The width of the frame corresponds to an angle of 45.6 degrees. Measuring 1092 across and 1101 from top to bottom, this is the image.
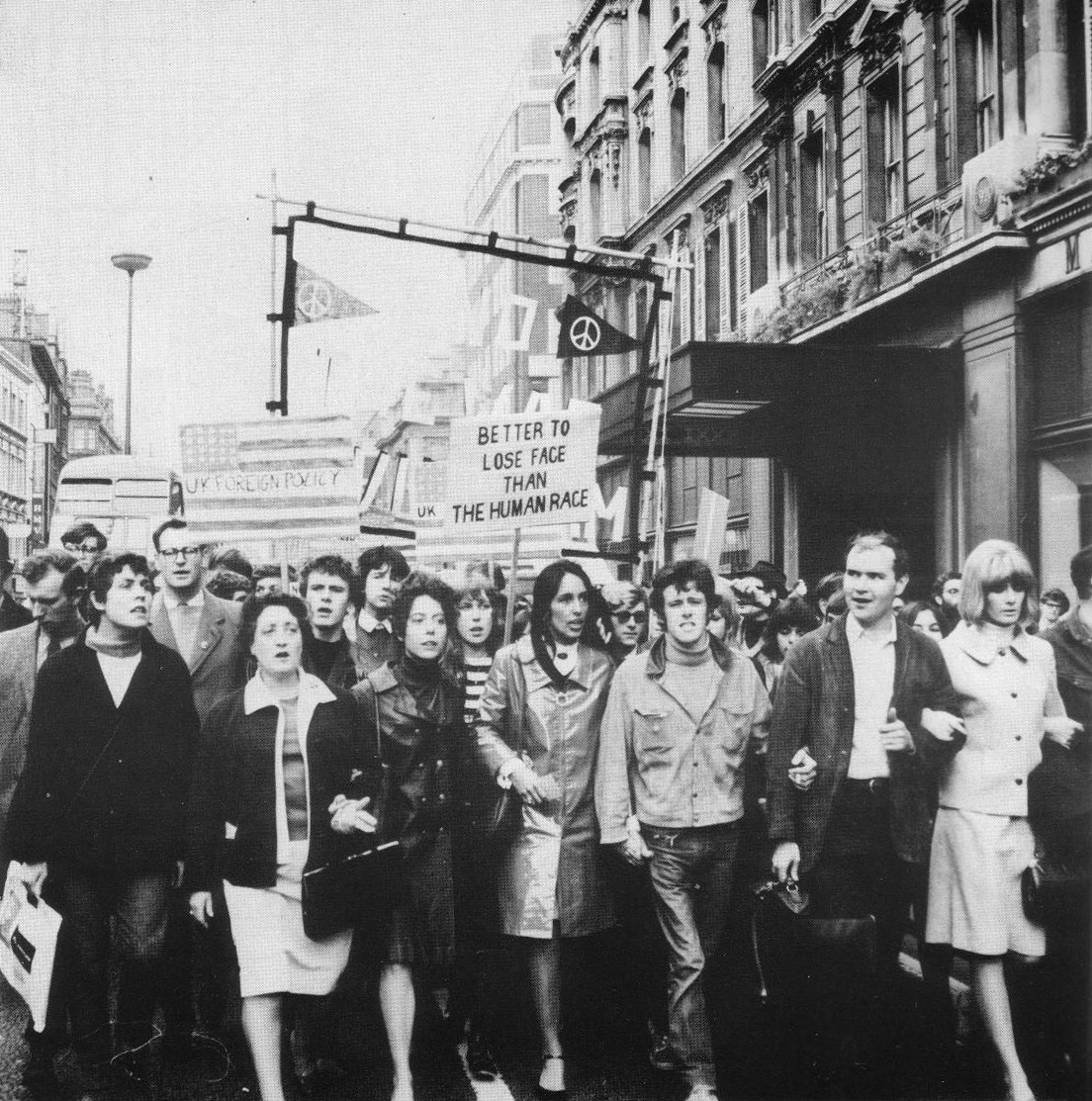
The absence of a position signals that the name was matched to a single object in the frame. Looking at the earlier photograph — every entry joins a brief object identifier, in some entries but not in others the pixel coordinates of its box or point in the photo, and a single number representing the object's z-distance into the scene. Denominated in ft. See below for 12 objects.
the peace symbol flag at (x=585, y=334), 32.50
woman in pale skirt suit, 14.73
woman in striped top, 16.16
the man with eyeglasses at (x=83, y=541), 27.99
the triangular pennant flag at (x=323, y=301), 31.83
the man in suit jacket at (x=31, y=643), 17.79
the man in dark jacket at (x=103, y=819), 15.25
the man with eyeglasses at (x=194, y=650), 16.58
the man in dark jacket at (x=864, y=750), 15.23
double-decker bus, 37.14
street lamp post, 25.07
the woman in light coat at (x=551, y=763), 16.02
